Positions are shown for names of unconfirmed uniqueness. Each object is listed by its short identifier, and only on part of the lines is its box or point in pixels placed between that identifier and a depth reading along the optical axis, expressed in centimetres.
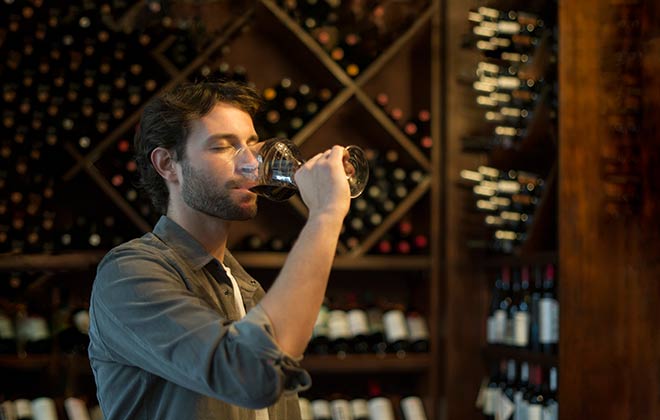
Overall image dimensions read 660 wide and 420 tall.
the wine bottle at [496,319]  331
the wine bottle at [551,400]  281
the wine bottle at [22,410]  312
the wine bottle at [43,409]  312
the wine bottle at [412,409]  337
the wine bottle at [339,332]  335
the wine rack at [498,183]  315
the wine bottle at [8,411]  312
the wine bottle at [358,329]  336
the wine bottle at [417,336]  346
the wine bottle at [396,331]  339
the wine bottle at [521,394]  299
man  108
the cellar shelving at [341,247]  324
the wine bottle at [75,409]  315
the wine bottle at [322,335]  337
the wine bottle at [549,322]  286
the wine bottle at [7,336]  319
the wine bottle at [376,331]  344
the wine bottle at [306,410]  327
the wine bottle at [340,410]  330
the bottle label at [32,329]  320
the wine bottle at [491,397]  331
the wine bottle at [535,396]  291
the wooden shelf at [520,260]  288
